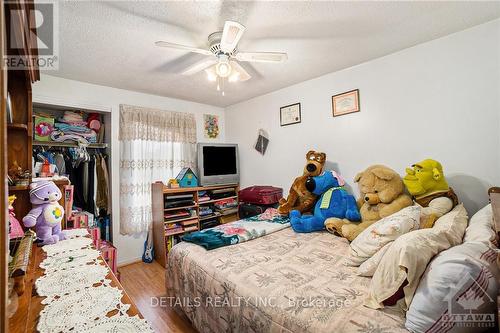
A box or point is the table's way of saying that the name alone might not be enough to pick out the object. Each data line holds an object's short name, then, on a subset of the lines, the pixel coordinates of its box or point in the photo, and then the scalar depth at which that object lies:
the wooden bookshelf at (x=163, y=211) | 2.97
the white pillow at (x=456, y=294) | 0.84
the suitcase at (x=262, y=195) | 3.06
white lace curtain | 3.02
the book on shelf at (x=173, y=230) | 3.00
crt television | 3.38
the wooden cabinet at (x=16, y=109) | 0.43
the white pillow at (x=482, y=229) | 1.09
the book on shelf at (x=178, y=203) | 3.02
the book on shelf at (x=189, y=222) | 3.16
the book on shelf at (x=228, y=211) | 3.54
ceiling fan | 1.46
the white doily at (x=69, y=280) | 0.93
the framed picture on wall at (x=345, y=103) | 2.48
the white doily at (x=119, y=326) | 0.73
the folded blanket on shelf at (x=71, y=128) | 2.74
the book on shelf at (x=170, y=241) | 3.02
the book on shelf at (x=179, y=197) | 3.05
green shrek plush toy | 1.75
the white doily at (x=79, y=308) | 0.76
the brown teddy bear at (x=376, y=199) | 1.96
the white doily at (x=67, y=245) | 1.36
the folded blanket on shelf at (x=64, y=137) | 2.68
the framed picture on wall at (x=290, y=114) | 3.02
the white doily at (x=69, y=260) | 1.15
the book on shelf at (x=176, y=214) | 3.04
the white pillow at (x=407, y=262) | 1.01
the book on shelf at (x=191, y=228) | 3.16
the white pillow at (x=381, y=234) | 1.45
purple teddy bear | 1.42
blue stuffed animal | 2.27
